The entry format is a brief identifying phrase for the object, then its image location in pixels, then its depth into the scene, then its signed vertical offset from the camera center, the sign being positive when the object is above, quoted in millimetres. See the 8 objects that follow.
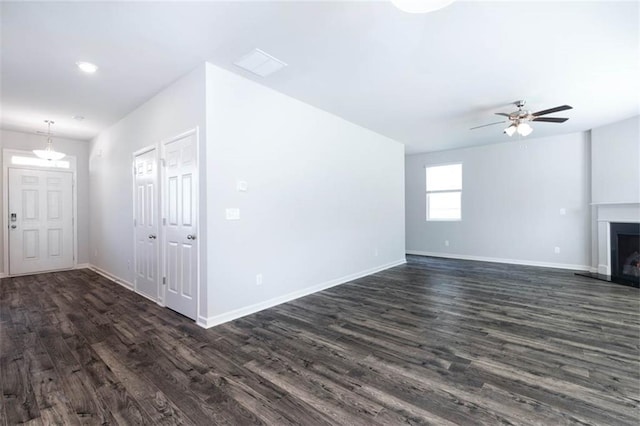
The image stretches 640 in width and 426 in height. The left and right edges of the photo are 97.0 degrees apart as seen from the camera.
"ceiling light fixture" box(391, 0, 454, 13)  1422 +1053
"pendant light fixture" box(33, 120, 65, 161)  4742 +1020
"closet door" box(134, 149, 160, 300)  3762 -149
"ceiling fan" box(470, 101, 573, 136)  3939 +1307
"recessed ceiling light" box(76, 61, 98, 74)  2932 +1548
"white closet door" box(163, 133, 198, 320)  3099 -139
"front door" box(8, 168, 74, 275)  5262 -143
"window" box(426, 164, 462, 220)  7250 +513
